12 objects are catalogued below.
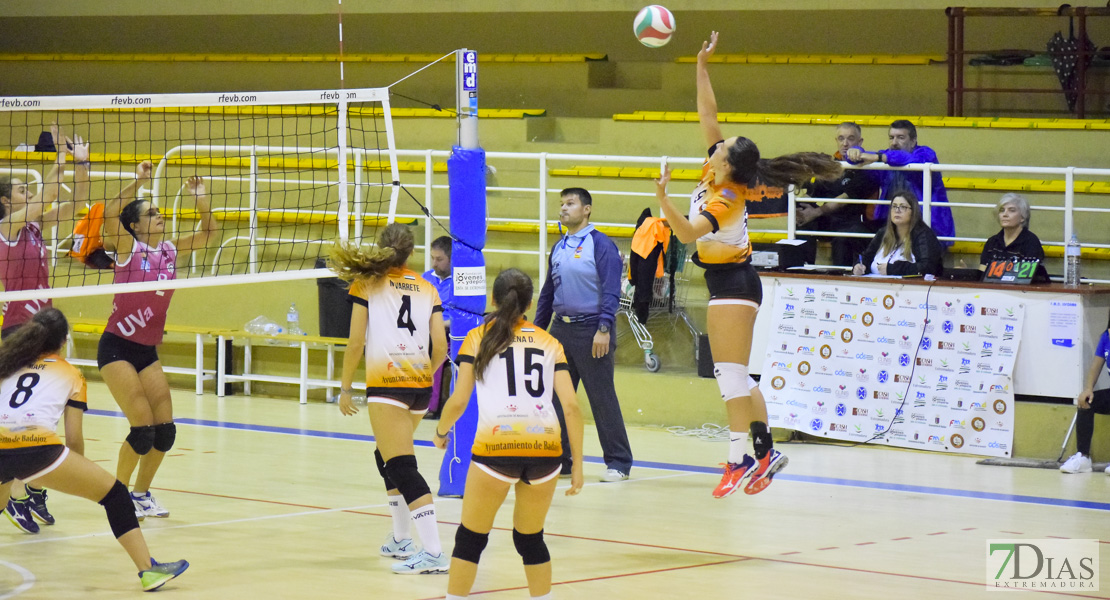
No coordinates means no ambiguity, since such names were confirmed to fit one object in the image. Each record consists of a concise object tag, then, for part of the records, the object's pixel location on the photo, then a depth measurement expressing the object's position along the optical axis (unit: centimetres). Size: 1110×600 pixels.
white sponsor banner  2019
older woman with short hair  2016
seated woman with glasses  2081
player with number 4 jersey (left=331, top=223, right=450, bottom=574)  1284
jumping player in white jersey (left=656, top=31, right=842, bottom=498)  1361
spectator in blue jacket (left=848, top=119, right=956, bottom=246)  2167
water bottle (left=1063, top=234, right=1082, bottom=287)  1984
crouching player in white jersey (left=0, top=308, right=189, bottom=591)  1177
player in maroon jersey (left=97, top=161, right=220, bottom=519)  1506
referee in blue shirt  1847
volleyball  1480
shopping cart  2367
